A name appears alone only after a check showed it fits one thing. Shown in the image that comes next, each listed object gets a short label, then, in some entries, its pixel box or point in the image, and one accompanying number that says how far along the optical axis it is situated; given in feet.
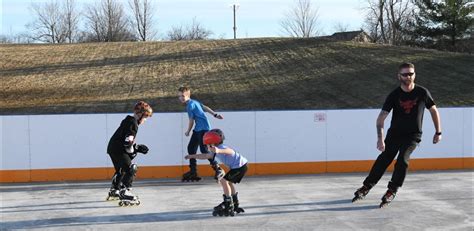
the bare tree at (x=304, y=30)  208.13
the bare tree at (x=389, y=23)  155.74
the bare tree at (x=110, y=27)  208.95
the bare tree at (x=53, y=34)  216.33
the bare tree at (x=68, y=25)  216.74
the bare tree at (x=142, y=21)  203.72
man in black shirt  22.88
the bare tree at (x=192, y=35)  229.86
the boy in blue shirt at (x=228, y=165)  21.65
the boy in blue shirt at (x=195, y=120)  29.37
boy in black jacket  24.04
